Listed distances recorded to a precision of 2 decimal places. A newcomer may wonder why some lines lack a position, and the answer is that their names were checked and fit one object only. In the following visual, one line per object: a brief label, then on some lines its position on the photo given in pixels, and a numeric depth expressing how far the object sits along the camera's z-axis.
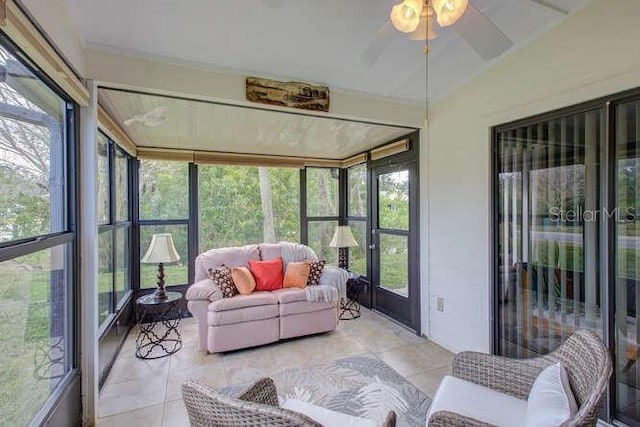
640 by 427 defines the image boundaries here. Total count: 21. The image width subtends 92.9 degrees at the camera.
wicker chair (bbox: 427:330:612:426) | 1.09
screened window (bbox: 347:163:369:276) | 4.70
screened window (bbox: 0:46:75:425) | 1.32
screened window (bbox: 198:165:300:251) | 4.52
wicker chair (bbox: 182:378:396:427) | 0.99
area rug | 2.19
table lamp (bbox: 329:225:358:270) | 4.20
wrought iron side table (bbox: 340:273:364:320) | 4.23
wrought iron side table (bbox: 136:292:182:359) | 3.15
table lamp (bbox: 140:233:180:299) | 3.26
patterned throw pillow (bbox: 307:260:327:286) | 3.72
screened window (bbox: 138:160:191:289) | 4.14
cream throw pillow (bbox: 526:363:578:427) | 1.11
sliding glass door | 1.85
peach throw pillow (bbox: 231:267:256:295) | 3.40
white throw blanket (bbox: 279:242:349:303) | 3.48
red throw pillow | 3.61
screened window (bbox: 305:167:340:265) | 5.12
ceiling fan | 1.43
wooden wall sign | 2.51
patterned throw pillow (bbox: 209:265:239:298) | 3.27
